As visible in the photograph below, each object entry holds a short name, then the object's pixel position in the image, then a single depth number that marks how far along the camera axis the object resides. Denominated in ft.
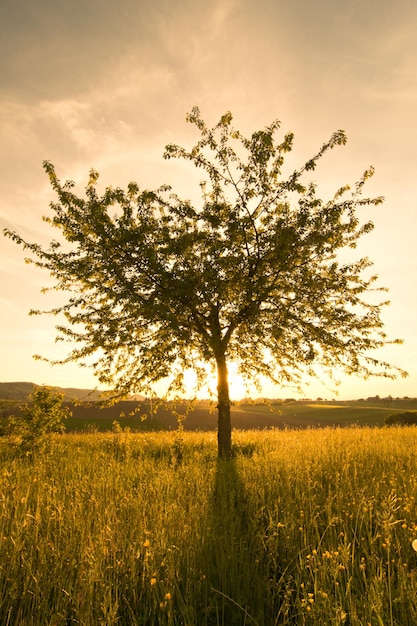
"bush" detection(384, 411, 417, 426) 133.80
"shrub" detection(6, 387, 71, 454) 36.19
